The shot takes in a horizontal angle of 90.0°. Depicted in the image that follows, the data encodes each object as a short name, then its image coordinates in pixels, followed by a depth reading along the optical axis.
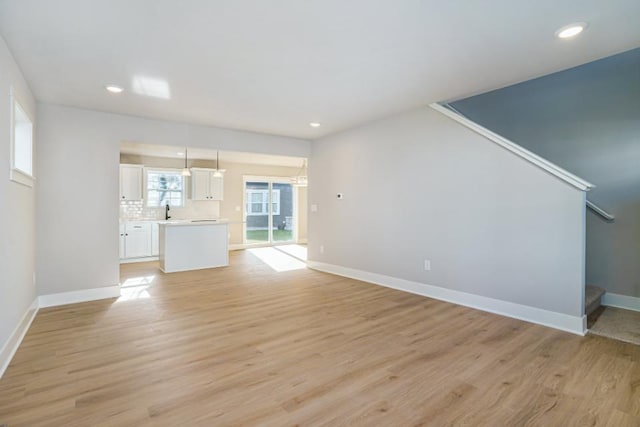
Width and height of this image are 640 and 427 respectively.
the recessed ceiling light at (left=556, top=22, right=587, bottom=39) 2.25
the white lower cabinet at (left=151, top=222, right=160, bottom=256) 7.14
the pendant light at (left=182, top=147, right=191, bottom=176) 6.54
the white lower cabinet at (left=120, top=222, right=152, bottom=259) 6.78
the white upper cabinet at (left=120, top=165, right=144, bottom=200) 7.04
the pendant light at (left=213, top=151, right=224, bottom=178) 7.38
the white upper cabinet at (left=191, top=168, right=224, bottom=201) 7.94
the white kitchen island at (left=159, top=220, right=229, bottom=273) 5.88
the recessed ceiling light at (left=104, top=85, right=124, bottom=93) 3.39
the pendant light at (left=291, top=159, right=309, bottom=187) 7.61
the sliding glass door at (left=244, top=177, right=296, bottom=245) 9.33
